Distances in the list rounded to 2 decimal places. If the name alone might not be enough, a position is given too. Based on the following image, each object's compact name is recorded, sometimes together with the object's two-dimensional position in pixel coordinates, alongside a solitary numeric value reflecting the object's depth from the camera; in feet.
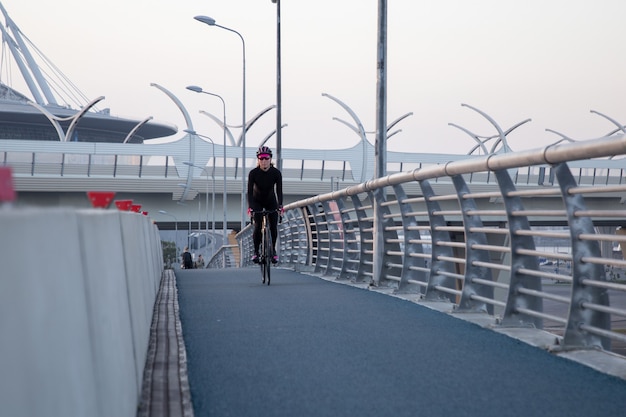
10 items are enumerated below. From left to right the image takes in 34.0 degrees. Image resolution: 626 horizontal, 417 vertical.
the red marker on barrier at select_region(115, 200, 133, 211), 23.37
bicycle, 47.42
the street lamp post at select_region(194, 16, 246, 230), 136.05
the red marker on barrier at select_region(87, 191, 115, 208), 14.03
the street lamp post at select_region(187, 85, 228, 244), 176.45
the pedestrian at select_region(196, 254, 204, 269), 300.59
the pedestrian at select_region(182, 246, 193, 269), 175.94
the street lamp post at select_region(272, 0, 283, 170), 101.31
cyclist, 45.55
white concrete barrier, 6.42
